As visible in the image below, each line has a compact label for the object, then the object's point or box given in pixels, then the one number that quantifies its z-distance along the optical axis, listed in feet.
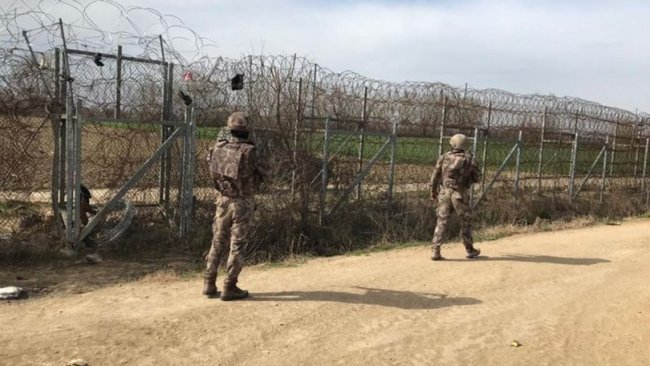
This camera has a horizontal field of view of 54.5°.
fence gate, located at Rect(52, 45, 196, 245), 22.68
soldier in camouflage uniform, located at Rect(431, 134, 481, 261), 25.57
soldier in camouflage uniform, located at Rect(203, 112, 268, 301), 18.12
